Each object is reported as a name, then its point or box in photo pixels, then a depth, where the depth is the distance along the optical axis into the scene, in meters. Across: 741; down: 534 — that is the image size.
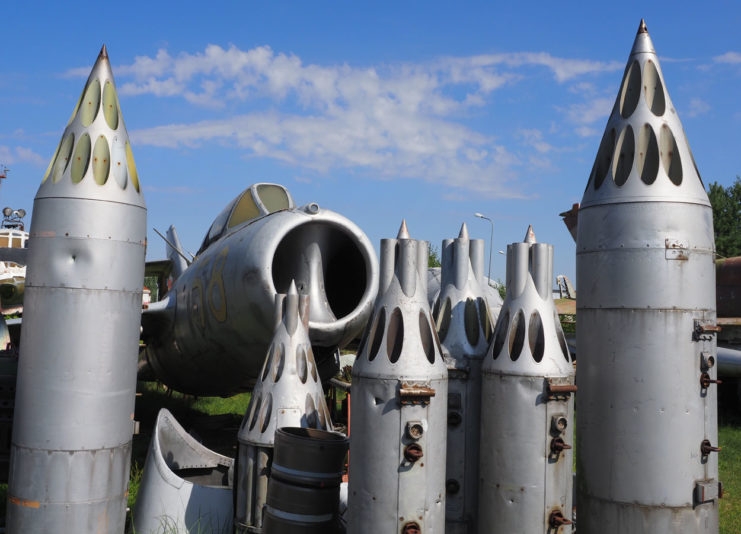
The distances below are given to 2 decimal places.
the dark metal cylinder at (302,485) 4.74
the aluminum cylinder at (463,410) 5.09
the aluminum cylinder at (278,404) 5.37
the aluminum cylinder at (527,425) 4.63
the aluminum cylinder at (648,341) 4.92
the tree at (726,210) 47.44
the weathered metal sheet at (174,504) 5.68
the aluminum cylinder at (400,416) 4.41
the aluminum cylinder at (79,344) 4.96
